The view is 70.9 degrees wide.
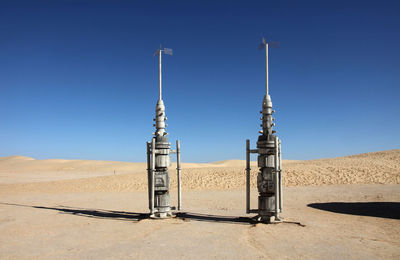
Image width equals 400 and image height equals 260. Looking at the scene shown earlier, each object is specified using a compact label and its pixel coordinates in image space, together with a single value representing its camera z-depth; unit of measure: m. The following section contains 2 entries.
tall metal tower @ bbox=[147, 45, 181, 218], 10.06
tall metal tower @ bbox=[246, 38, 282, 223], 9.21
